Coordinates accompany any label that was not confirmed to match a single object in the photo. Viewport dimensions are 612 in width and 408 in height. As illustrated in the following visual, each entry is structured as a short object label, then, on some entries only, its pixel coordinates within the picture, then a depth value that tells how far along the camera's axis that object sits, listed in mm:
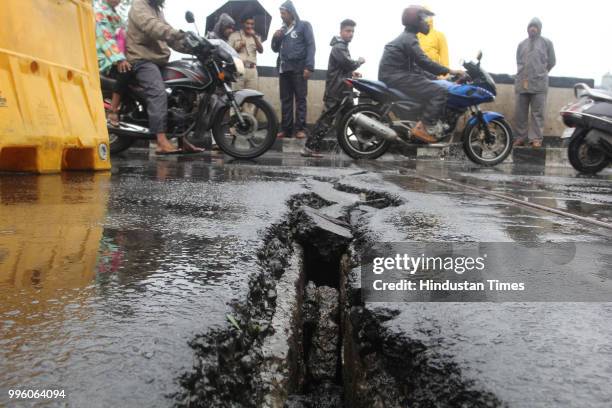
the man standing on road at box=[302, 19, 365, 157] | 8047
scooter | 6336
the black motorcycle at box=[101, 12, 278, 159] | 5879
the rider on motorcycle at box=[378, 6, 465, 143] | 6785
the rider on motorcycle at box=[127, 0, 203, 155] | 5582
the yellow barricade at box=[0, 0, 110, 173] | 3387
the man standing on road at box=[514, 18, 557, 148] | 9312
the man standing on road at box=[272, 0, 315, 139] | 8289
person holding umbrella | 8734
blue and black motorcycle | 6781
